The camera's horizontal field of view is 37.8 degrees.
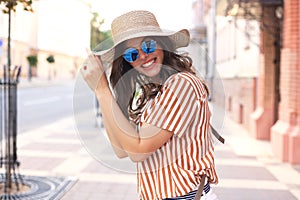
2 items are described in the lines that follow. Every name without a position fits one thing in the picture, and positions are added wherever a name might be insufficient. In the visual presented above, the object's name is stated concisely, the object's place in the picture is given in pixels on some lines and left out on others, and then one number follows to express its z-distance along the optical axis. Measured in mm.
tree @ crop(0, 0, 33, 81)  5156
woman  1546
